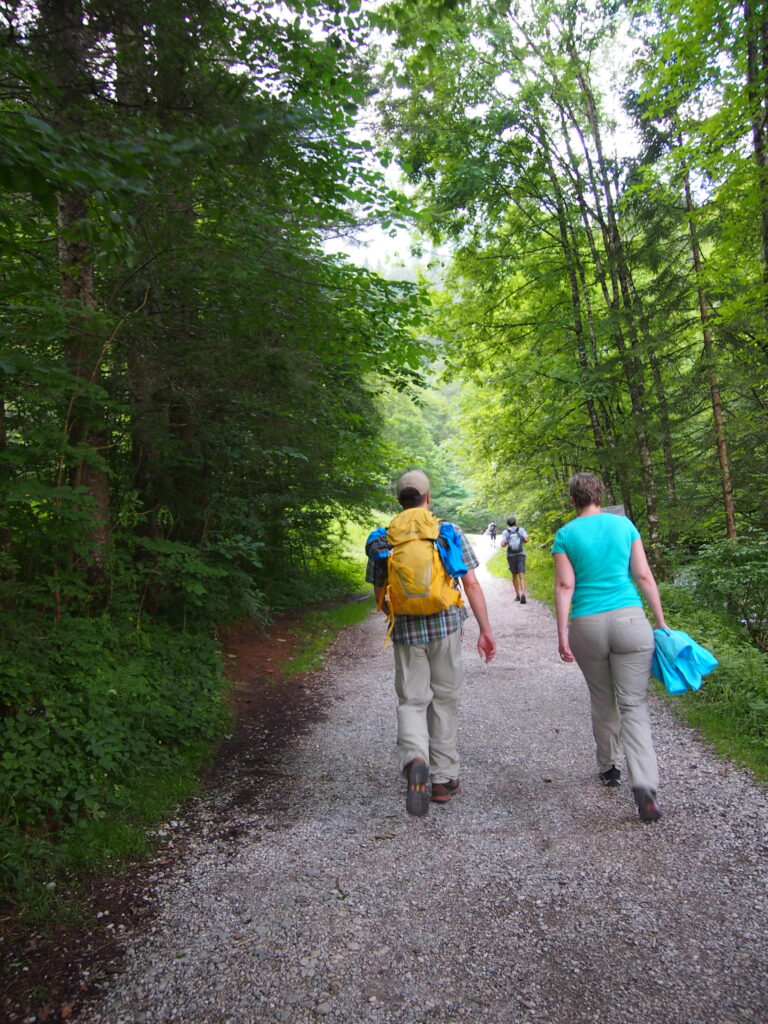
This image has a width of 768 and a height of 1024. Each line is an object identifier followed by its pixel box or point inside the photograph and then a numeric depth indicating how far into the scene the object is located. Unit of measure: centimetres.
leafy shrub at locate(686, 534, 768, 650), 750
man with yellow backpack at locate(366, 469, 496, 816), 387
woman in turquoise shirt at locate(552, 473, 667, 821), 363
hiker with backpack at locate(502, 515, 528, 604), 1216
